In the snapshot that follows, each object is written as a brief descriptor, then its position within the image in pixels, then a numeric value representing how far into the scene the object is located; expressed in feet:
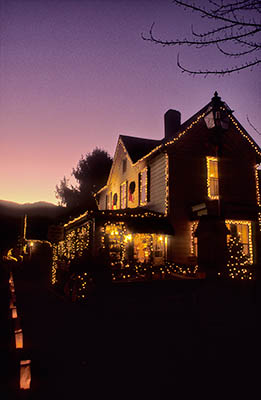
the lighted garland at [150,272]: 43.78
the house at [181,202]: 51.29
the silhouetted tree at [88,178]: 149.07
